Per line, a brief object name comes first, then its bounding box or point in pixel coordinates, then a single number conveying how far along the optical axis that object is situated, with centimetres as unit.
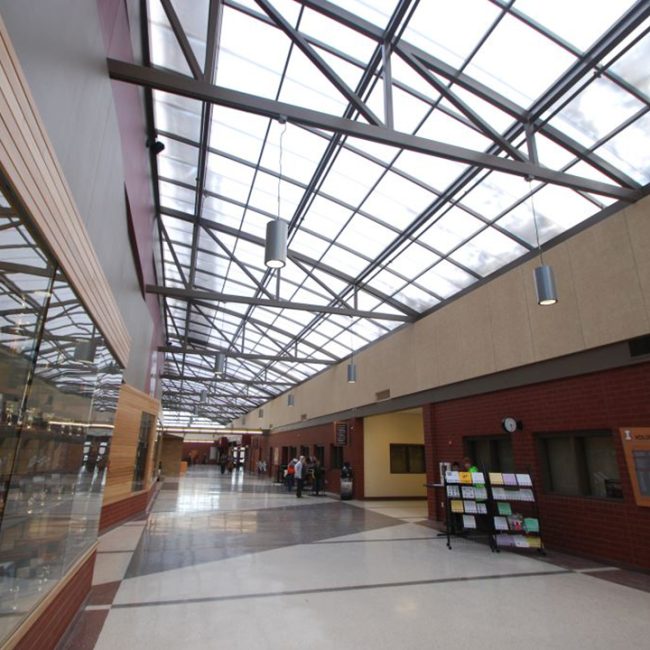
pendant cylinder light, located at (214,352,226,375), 1355
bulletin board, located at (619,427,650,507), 577
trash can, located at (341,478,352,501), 1483
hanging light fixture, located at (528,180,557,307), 542
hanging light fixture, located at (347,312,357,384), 1239
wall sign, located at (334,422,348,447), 1594
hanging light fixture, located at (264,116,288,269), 467
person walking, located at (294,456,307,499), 1596
